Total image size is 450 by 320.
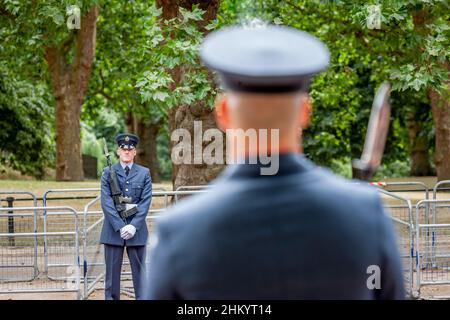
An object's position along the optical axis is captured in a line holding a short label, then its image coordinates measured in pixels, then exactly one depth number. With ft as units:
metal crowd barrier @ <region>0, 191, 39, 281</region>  45.48
